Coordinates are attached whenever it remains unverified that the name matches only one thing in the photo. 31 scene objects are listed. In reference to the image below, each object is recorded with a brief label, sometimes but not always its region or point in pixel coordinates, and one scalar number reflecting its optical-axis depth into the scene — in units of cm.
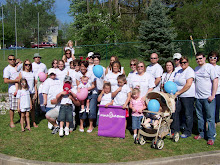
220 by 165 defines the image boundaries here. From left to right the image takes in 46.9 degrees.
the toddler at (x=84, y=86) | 675
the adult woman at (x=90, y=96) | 688
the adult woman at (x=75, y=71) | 711
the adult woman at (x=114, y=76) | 655
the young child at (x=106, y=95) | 647
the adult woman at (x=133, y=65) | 683
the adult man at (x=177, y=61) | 659
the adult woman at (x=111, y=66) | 707
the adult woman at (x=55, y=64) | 780
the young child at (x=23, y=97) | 679
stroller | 564
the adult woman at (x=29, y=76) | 705
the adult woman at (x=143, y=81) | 635
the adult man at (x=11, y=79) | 717
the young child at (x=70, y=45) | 945
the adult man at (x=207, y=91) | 578
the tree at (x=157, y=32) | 1755
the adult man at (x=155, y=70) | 679
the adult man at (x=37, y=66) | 786
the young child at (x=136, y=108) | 626
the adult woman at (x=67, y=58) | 854
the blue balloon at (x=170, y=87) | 584
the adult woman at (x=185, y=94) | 593
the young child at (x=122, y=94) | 634
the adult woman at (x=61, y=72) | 741
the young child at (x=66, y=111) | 655
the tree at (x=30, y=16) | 6744
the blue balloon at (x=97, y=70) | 654
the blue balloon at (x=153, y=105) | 571
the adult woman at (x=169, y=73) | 654
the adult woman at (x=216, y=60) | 601
